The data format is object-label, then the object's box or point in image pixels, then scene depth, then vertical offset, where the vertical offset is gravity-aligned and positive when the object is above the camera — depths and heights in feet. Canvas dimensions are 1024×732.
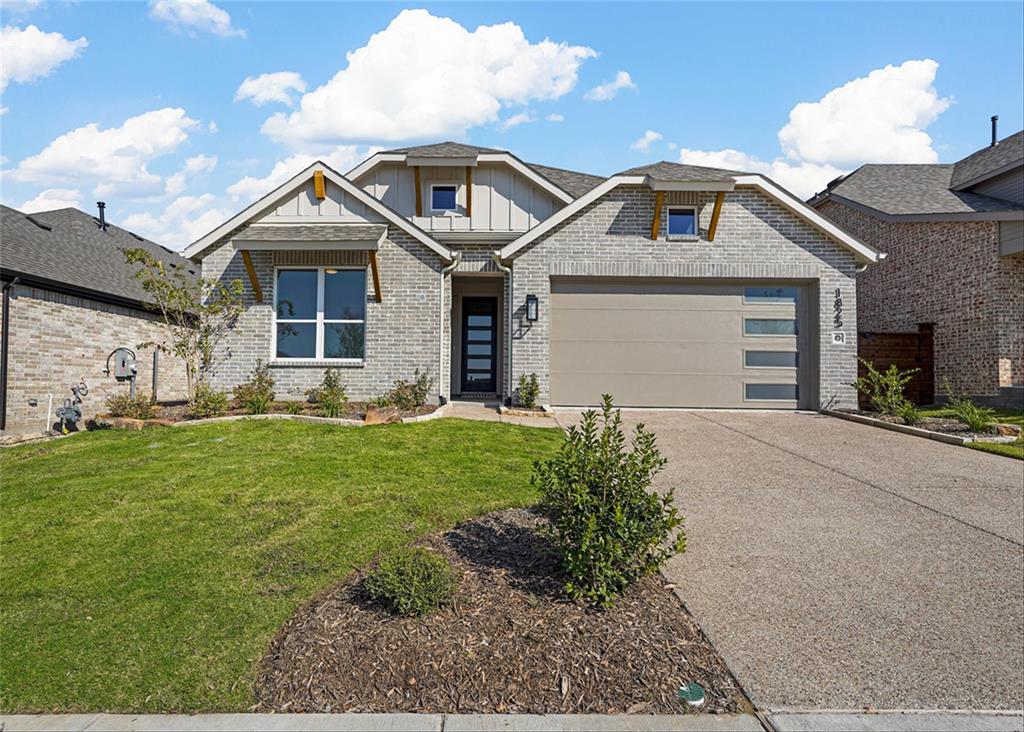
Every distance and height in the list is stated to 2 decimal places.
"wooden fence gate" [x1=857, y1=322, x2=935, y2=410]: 45.37 +1.90
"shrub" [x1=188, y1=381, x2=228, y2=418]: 32.71 -1.94
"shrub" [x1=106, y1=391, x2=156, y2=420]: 32.30 -2.20
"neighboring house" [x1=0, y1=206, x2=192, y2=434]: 37.73 +3.93
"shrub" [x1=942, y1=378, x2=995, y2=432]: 31.17 -2.17
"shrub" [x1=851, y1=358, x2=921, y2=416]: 36.81 -0.82
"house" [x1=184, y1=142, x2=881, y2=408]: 38.29 +5.43
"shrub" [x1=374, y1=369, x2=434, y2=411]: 36.52 -1.37
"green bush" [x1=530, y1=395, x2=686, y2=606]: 11.40 -2.91
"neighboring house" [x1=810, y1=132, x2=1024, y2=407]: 44.14 +10.10
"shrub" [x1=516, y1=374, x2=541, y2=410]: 38.78 -1.19
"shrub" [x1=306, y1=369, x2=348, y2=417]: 33.12 -1.53
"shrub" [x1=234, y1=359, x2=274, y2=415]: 33.65 -1.34
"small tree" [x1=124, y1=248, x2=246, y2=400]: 35.94 +3.86
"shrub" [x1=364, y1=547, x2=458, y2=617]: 10.85 -4.13
